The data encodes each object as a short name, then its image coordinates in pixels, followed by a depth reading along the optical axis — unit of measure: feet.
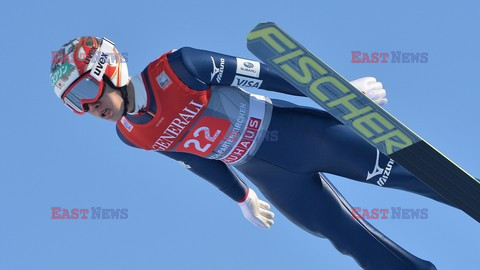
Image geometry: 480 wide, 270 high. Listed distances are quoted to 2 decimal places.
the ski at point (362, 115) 48.57
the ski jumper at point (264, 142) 50.93
